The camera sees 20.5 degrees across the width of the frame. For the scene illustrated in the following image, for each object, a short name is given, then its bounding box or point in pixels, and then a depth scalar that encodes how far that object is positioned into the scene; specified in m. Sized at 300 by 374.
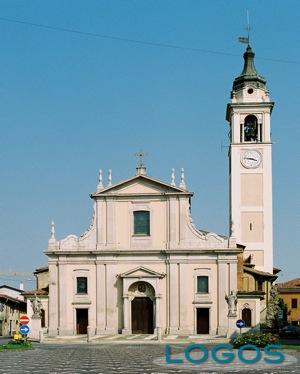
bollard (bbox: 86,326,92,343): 51.21
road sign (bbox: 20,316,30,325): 39.62
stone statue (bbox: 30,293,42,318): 56.44
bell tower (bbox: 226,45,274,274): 70.62
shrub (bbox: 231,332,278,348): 38.00
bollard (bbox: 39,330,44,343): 51.89
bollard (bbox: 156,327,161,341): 52.24
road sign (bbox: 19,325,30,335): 38.66
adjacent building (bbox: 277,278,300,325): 105.38
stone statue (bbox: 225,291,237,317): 54.94
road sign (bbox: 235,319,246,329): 46.69
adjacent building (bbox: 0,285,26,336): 78.44
